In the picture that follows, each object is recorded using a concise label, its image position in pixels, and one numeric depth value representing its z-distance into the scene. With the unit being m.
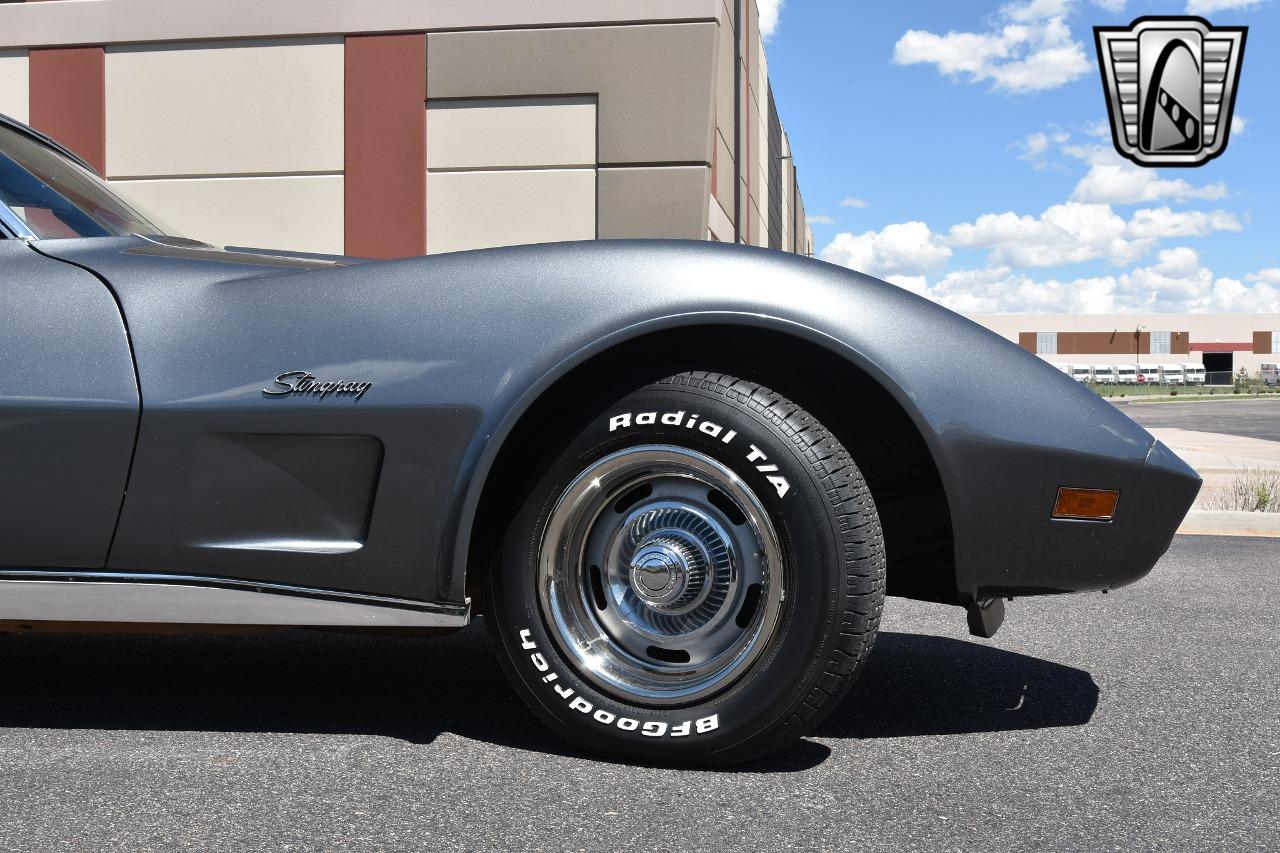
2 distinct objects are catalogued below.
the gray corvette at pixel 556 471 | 2.21
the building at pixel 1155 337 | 86.94
